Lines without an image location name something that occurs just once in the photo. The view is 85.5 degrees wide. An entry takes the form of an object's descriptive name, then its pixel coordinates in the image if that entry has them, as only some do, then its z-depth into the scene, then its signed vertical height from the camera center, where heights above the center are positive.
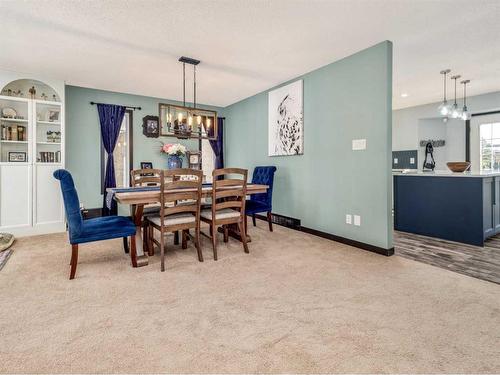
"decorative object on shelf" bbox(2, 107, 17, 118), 4.14 +1.09
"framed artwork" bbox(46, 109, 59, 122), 4.45 +1.12
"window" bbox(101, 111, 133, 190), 5.39 +0.59
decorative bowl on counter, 3.82 +0.21
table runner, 3.09 -0.09
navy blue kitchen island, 3.44 -0.32
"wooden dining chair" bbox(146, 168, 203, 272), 2.69 -0.26
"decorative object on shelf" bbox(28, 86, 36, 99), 4.32 +1.46
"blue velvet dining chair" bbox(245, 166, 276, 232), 4.03 -0.24
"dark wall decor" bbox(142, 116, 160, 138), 5.51 +1.15
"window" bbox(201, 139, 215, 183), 6.50 +0.59
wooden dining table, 2.68 -0.19
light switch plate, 3.34 +0.47
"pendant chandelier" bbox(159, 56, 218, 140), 3.72 +0.90
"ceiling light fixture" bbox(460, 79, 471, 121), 4.58 +1.22
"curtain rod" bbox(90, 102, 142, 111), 5.32 +1.49
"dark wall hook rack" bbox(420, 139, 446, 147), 6.18 +0.90
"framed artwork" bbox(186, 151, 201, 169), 6.05 +0.53
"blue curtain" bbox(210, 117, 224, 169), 6.40 +0.84
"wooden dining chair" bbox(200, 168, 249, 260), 3.04 -0.28
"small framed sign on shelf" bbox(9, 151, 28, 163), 4.18 +0.41
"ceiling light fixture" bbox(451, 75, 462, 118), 4.35 +1.15
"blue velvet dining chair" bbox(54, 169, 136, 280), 2.46 -0.43
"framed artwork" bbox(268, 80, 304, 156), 4.30 +1.04
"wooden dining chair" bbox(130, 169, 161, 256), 3.21 -0.30
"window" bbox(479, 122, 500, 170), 5.48 +0.73
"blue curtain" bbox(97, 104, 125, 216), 5.02 +0.91
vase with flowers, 5.32 +0.55
